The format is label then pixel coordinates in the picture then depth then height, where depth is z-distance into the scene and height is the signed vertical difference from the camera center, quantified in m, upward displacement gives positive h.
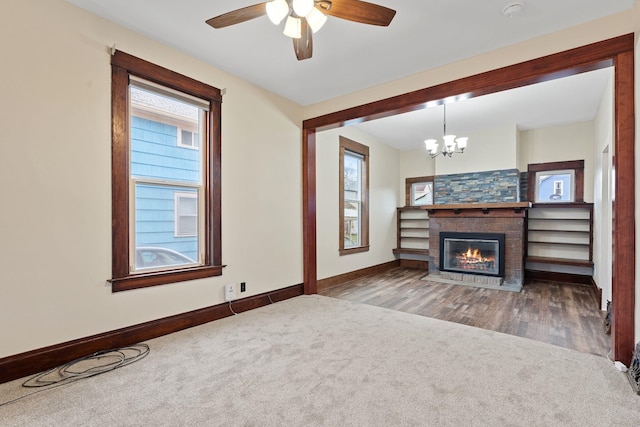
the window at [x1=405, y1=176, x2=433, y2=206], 6.77 +0.47
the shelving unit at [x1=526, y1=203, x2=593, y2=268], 4.98 -0.38
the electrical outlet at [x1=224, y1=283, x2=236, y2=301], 3.29 -0.87
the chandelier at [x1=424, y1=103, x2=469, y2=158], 4.52 +1.02
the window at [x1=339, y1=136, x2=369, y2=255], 5.42 +0.31
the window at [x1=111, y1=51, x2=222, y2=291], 2.53 +0.33
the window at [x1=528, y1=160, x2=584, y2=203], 5.14 +0.52
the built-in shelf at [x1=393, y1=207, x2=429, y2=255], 6.70 -0.43
